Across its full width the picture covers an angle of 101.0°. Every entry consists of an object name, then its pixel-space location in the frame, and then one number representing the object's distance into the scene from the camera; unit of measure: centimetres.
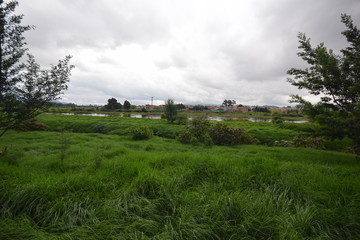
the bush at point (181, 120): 2435
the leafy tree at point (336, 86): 579
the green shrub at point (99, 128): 1977
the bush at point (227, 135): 1266
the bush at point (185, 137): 1264
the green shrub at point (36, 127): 1496
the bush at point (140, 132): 1298
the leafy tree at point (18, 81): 431
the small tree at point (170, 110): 2564
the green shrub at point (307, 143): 1142
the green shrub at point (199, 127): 1325
